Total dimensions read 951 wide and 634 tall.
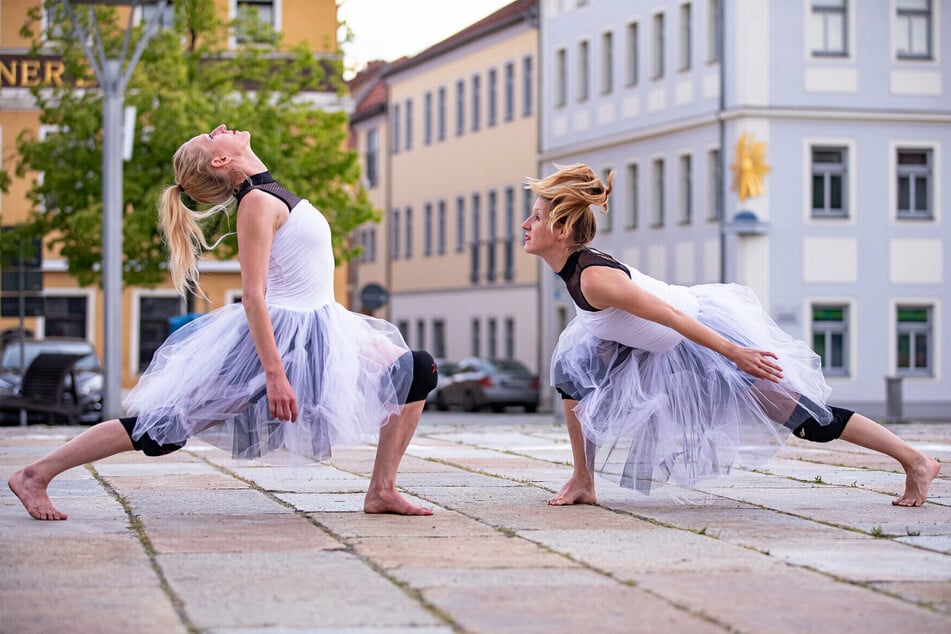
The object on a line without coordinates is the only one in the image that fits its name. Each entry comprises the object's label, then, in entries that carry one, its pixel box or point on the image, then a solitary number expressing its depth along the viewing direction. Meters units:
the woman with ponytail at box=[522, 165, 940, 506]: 8.35
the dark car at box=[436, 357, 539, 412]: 43.44
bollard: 31.95
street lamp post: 24.06
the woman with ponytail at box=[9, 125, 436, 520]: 7.90
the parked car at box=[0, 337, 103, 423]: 27.30
